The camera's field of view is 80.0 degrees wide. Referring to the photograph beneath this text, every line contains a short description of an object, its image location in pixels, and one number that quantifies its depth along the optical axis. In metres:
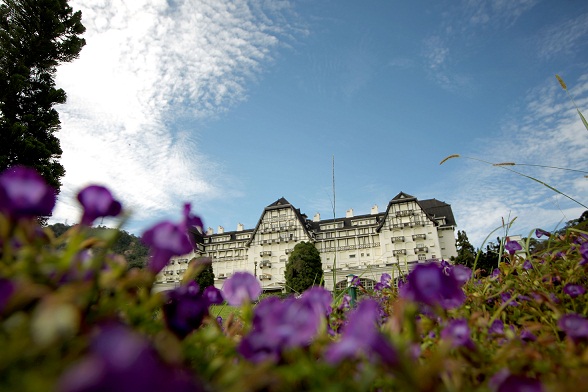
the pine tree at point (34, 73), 16.25
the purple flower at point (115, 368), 0.25
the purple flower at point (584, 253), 1.14
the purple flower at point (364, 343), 0.41
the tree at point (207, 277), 34.59
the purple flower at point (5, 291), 0.40
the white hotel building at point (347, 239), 38.91
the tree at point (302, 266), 34.06
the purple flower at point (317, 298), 0.56
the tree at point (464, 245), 27.14
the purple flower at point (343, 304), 1.38
